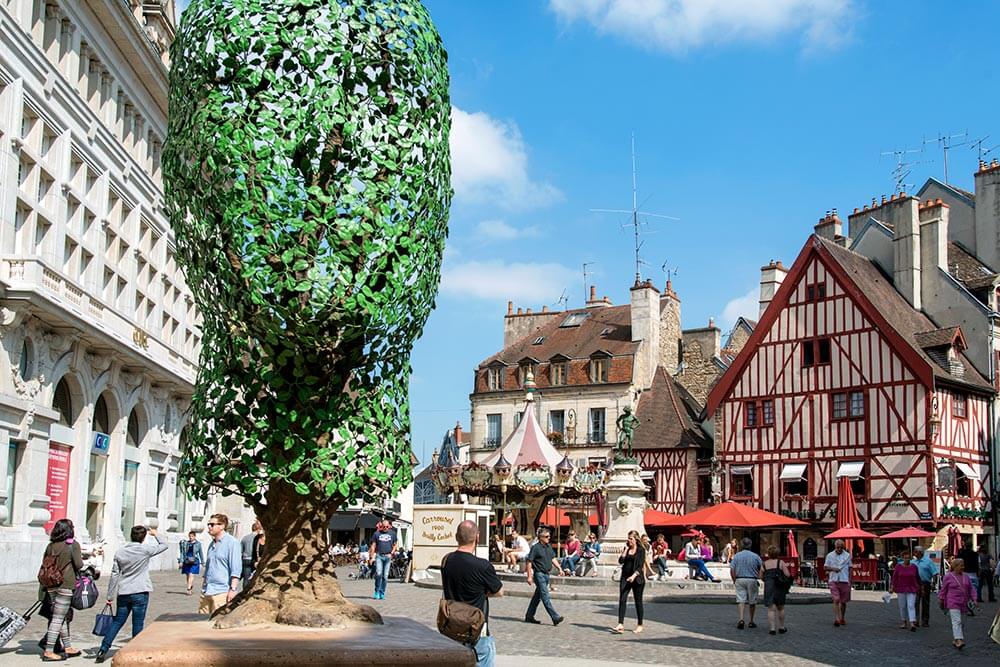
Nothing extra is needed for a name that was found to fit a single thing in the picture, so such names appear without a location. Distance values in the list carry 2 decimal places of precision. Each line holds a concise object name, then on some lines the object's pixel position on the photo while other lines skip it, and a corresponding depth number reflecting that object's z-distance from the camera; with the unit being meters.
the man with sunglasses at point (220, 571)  10.99
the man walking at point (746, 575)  16.09
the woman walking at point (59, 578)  10.44
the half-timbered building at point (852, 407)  35.06
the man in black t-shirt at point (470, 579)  8.07
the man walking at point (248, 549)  15.27
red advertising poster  23.02
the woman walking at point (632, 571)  14.83
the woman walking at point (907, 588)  16.98
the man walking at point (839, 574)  17.08
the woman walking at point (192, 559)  19.67
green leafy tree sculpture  7.07
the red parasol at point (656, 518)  34.22
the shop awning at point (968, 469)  35.56
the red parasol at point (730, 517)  29.59
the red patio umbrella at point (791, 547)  33.00
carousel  29.03
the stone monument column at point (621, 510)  25.17
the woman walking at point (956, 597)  14.42
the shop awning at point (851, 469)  36.06
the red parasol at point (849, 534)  28.06
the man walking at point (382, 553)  19.22
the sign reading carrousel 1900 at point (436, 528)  26.38
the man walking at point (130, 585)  10.44
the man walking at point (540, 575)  15.64
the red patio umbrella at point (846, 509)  30.20
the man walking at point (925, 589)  17.94
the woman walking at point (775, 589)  15.45
